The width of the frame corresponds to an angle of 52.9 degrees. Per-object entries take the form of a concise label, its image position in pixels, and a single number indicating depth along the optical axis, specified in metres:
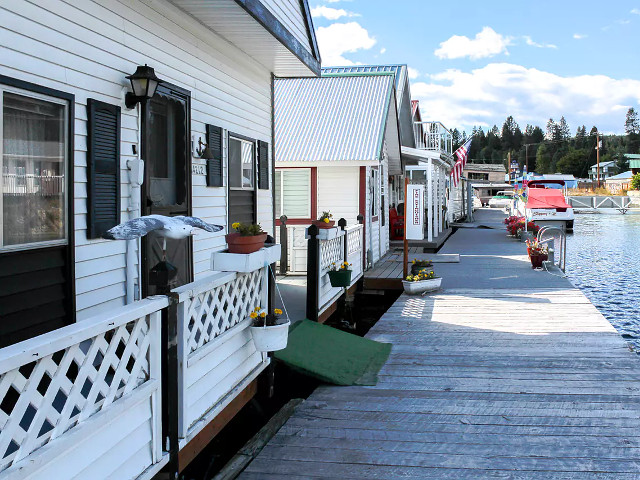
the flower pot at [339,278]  8.58
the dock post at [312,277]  7.66
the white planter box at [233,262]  4.63
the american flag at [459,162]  24.03
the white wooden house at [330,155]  12.79
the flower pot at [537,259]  13.83
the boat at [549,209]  27.08
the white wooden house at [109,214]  2.76
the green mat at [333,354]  5.89
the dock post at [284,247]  11.95
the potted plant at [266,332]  4.92
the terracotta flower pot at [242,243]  4.73
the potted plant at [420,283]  10.59
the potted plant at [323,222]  8.28
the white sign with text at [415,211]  16.09
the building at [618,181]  89.84
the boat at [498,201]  59.97
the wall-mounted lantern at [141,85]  5.20
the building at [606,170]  110.44
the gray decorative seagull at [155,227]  3.62
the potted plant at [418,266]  11.18
